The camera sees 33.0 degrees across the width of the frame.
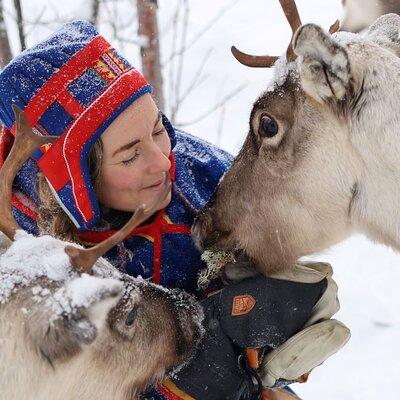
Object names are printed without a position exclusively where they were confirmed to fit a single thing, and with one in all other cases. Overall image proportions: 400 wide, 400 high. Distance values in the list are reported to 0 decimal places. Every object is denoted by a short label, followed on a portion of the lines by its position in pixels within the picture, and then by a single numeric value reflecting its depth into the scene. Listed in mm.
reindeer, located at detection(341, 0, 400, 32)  3488
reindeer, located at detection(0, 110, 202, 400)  2090
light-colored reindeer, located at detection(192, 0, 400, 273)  2352
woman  2629
